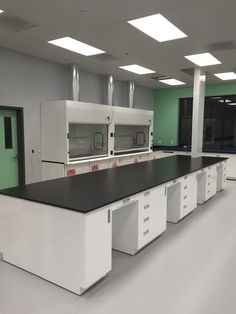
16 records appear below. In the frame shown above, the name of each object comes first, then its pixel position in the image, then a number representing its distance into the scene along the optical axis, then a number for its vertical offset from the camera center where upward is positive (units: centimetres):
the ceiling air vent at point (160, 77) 628 +133
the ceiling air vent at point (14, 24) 306 +130
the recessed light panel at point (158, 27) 304 +130
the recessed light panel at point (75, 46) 384 +132
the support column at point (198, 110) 553 +48
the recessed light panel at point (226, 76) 590 +132
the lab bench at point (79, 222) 204 -83
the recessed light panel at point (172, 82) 678 +133
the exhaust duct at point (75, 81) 513 +97
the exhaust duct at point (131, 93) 685 +98
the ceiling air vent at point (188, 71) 558 +133
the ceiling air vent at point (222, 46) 385 +131
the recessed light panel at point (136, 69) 532 +133
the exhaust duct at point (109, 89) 604 +97
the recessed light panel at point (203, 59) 451 +132
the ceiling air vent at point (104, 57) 457 +131
